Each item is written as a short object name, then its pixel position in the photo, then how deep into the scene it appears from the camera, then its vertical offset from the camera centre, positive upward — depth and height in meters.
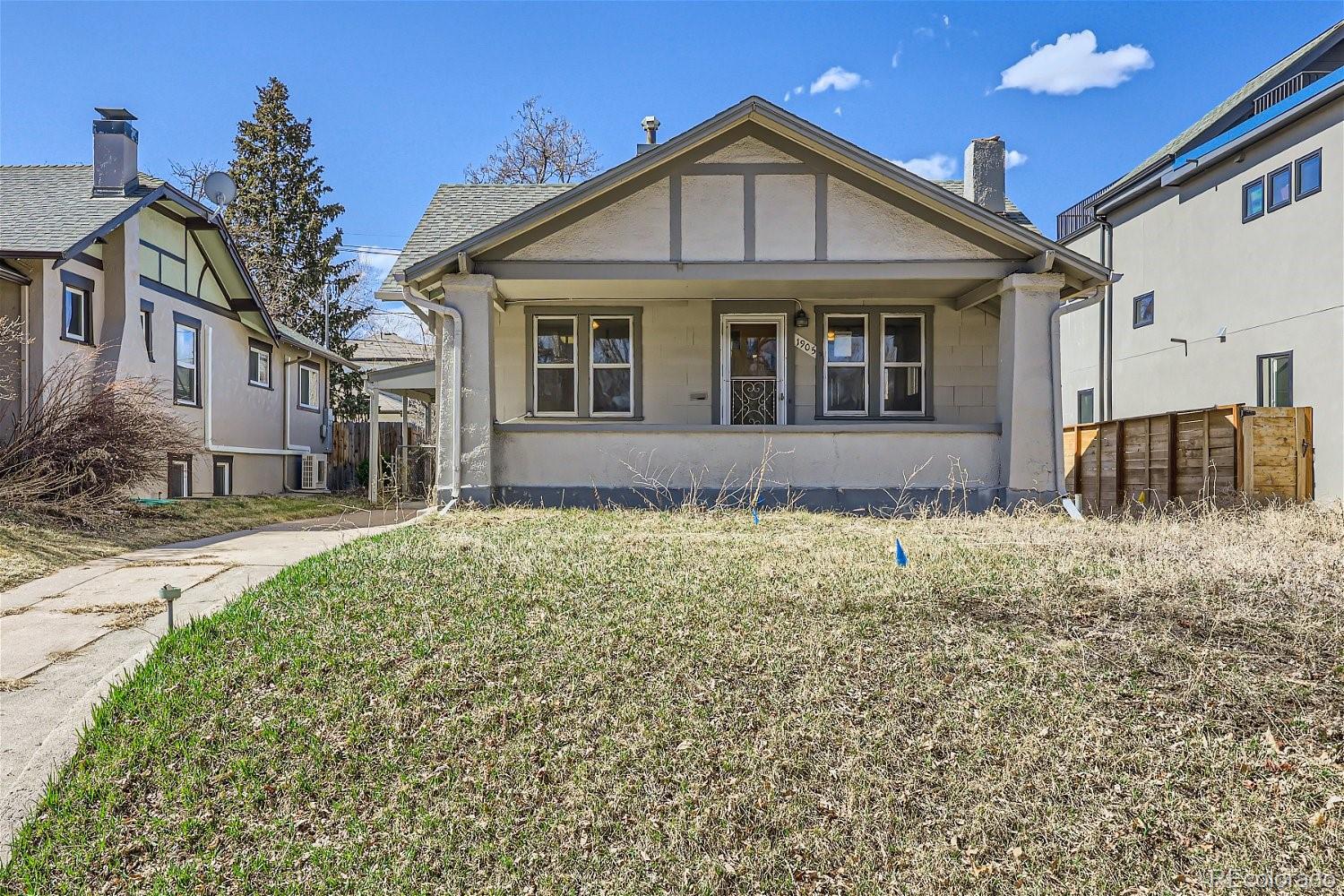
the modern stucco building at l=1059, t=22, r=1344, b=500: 11.85 +3.20
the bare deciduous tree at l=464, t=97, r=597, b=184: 27.69 +10.17
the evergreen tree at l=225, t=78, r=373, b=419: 25.75 +7.25
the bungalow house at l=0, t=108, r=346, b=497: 11.23 +2.38
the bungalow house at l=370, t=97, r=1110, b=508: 9.70 +2.11
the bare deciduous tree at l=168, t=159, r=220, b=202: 29.08 +9.91
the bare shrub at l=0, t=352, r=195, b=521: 9.21 +0.05
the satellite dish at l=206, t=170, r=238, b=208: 15.46 +4.93
